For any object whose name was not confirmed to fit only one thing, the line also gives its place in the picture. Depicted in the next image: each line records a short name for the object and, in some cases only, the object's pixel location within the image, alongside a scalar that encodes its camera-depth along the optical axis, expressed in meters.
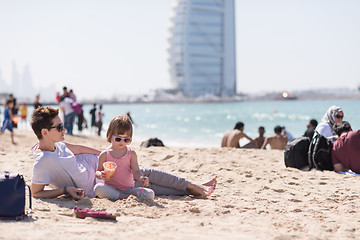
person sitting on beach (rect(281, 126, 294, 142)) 10.77
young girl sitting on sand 3.63
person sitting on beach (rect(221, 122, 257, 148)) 9.45
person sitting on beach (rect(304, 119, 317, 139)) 8.93
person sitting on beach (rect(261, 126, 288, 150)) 9.77
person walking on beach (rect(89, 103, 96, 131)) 16.45
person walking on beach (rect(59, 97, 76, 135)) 12.61
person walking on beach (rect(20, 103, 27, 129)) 17.81
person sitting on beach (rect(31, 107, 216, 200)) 3.62
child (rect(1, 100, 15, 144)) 11.19
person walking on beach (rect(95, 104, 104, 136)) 16.48
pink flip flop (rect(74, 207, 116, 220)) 3.17
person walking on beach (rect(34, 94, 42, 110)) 13.92
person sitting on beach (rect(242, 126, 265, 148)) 9.83
